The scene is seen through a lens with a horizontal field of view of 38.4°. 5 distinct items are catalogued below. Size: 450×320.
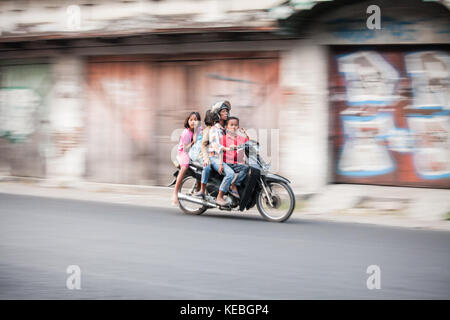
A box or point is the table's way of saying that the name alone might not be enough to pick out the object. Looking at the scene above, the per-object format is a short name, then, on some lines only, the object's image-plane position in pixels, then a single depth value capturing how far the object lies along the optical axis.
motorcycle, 9.59
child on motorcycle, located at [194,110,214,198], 10.11
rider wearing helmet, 9.88
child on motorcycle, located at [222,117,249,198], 9.91
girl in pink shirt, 10.58
